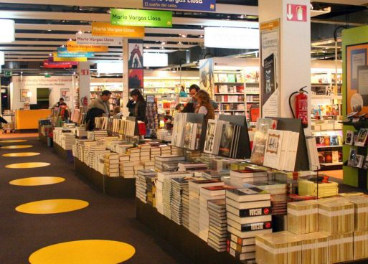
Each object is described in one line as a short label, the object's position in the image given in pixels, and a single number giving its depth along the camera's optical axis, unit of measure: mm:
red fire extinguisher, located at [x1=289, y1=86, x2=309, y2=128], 5598
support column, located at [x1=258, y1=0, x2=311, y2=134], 5602
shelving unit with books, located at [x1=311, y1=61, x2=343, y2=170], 10414
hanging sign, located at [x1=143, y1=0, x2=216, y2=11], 7532
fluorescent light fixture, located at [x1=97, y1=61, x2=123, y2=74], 20469
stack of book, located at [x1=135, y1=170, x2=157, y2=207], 5340
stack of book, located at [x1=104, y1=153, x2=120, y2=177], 7211
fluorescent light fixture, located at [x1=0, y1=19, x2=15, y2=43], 10648
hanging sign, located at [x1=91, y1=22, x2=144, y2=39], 10848
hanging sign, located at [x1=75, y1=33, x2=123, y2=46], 12165
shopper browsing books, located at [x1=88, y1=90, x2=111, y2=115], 10898
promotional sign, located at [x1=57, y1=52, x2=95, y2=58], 15930
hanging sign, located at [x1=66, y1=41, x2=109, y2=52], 14086
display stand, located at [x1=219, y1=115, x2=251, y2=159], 4676
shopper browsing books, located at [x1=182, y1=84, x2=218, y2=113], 9078
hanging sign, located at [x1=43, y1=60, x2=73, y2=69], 20830
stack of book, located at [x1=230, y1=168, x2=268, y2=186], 4020
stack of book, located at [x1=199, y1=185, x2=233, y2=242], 3891
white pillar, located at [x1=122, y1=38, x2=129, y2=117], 14938
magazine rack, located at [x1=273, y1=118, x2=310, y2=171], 3861
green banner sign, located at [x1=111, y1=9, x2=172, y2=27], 9523
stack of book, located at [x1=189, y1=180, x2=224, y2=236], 4121
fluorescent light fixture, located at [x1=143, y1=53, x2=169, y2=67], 17438
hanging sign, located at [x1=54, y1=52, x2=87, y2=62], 17172
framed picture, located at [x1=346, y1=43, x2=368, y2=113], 8188
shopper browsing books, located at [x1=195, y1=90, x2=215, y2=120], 7384
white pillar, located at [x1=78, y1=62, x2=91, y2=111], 20406
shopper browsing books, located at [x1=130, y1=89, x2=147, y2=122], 10141
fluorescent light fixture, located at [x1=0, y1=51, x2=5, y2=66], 15961
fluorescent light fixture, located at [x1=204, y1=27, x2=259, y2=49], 11430
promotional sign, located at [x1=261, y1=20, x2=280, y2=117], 5699
